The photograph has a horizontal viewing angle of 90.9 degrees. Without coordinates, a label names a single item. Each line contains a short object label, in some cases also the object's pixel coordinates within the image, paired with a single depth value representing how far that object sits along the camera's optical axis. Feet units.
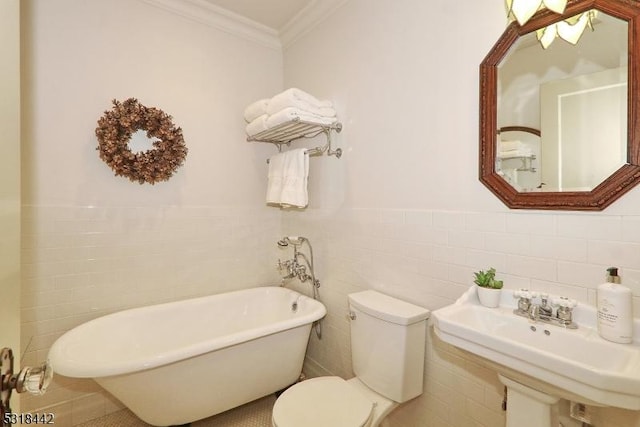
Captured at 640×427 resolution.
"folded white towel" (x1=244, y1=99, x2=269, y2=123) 7.24
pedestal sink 2.50
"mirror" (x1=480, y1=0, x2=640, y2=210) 3.42
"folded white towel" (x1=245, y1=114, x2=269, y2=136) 7.07
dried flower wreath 6.44
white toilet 4.55
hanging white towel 7.11
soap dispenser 3.09
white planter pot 4.10
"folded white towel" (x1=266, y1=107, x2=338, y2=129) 6.39
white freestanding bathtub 4.81
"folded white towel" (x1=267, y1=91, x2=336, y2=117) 6.44
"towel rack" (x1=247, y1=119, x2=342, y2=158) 6.82
